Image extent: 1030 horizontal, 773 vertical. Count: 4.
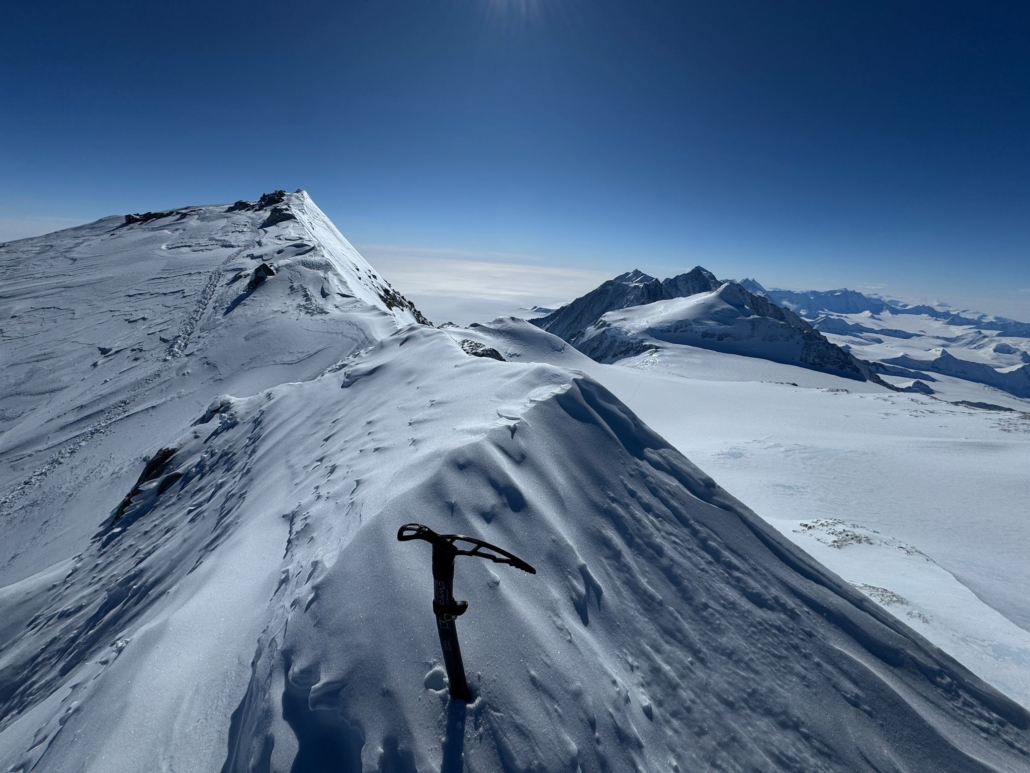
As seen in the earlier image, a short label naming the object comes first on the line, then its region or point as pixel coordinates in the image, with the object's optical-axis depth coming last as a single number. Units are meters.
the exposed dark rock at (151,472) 9.88
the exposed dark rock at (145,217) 47.31
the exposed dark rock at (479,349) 13.28
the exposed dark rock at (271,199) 52.38
